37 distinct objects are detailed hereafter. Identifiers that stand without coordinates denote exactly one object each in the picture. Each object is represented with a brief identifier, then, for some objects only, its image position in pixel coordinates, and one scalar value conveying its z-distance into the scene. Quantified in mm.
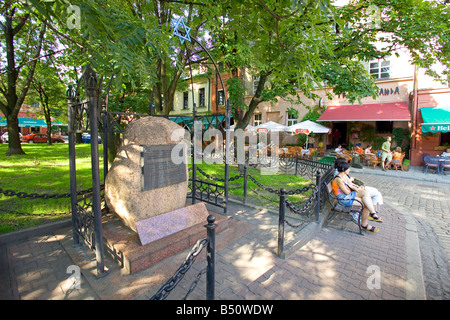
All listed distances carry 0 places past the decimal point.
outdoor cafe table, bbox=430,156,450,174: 11969
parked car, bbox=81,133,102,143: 34188
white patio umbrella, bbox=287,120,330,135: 15431
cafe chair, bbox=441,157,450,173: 11898
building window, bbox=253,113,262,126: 23109
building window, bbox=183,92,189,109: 29647
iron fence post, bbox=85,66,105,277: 3211
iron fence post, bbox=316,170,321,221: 5230
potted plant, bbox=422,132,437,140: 14336
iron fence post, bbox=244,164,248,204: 6594
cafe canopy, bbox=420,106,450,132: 12641
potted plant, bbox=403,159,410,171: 13127
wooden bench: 5223
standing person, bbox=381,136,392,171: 13211
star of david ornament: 4215
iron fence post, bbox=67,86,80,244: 3727
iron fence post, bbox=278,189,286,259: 3896
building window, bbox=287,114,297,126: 20831
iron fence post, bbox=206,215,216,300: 2592
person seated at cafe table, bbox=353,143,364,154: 14898
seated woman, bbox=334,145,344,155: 15161
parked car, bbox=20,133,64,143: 30195
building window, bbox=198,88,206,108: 26977
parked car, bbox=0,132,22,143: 28688
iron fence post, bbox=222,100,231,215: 5348
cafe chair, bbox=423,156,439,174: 12280
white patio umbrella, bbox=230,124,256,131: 17844
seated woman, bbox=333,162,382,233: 5090
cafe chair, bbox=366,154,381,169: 14039
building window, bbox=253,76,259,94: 22897
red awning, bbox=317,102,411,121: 14594
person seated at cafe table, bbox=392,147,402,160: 13133
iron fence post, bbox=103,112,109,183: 4137
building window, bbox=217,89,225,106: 24661
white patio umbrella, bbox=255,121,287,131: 16562
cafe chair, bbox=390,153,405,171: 13039
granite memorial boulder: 3951
